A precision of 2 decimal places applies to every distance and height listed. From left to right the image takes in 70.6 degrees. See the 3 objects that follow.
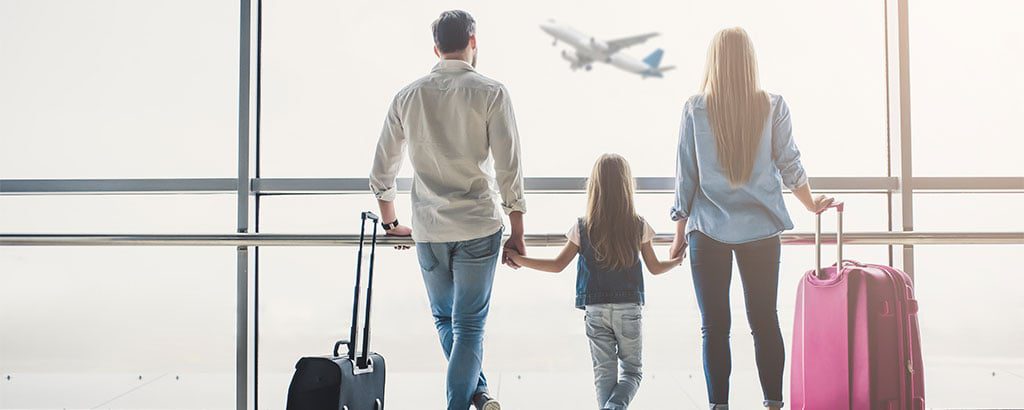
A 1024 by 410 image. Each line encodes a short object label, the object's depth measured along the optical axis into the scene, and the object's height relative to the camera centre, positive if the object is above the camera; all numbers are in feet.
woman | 7.29 +0.11
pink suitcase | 7.14 -1.25
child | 7.75 -0.55
